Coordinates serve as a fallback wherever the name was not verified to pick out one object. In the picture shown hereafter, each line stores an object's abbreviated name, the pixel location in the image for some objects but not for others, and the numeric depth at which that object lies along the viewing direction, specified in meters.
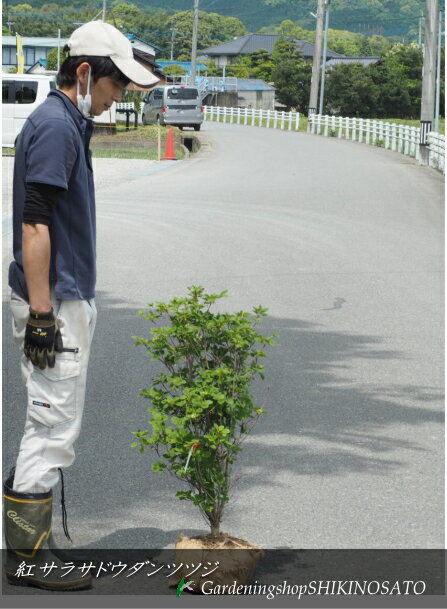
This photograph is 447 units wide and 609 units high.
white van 31.30
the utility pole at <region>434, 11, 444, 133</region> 34.06
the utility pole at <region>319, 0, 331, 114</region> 53.04
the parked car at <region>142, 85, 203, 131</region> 43.72
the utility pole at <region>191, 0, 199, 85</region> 61.69
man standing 3.80
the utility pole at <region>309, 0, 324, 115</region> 50.06
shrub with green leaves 4.01
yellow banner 46.31
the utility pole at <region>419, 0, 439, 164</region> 28.62
